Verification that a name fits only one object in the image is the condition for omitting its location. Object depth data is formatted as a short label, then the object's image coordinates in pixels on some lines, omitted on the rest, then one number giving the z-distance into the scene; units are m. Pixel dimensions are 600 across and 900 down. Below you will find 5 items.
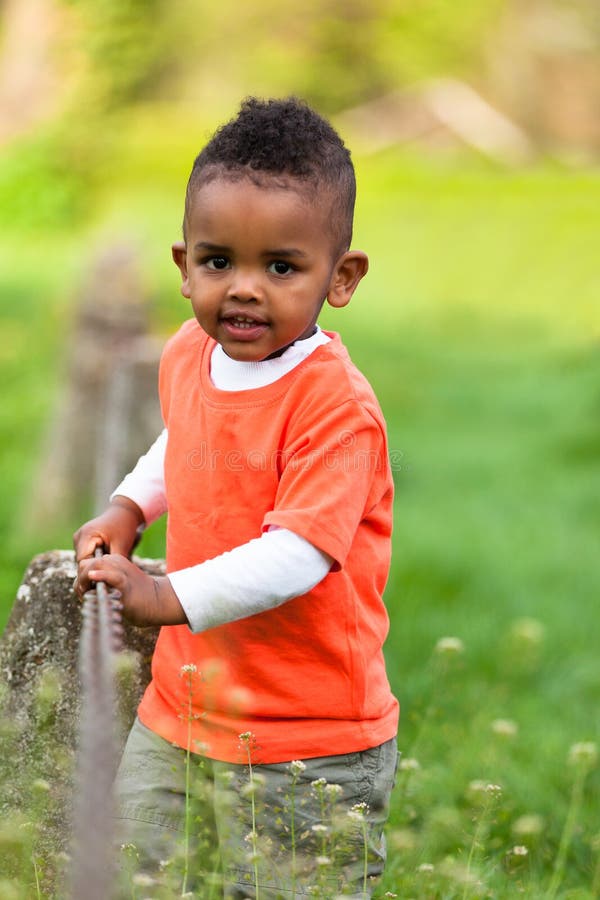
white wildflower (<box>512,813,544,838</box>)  5.43
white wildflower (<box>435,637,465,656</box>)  6.12
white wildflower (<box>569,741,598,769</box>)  6.14
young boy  4.70
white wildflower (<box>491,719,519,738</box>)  6.21
